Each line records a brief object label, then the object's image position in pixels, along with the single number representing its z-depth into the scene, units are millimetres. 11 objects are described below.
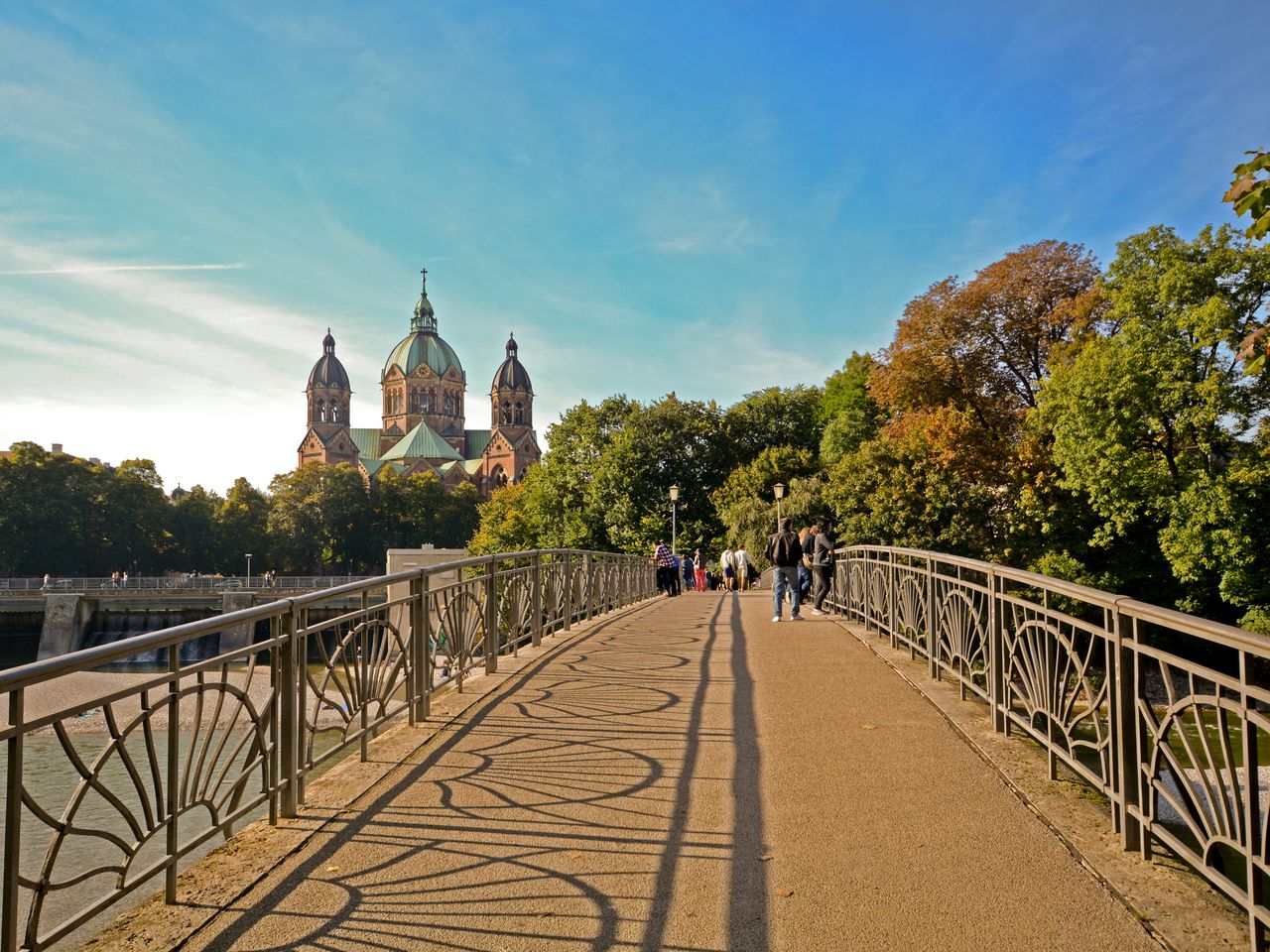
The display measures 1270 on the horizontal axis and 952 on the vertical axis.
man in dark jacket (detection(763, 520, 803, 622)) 13922
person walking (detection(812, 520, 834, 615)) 15586
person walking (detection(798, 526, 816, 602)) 16259
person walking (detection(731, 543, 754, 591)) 31750
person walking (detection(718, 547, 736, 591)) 33219
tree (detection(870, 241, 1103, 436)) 35062
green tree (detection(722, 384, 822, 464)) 56062
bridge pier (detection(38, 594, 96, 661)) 57844
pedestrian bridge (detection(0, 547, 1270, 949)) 3316
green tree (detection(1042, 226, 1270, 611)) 27031
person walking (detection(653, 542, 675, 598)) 27906
